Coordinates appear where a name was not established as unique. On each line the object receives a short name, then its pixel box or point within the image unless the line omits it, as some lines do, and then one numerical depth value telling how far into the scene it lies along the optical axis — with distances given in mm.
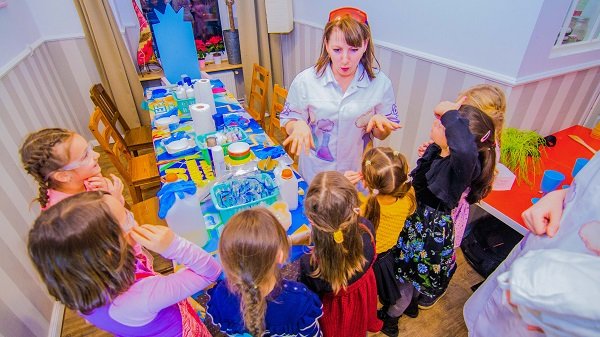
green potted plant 1562
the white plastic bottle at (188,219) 1041
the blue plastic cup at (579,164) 1330
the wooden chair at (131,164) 1852
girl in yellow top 1104
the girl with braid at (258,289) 792
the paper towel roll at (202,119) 1768
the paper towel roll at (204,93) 2023
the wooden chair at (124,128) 2287
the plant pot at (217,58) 3523
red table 1355
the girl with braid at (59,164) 1030
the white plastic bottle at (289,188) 1212
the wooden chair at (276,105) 2314
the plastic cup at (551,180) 1337
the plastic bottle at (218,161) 1397
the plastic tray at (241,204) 1191
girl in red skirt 899
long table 1195
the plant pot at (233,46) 3354
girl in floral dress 1003
